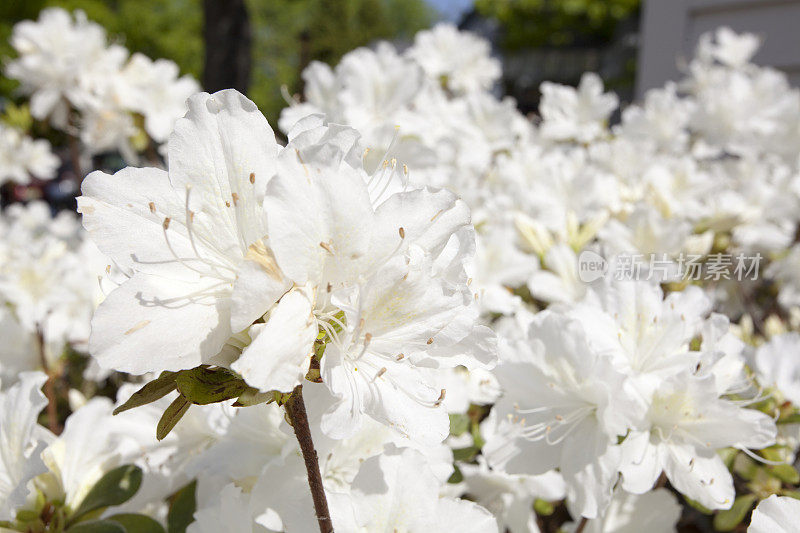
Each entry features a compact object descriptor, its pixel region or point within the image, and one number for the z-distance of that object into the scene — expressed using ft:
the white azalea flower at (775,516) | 0.92
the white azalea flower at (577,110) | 2.85
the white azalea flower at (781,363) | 1.36
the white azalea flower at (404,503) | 0.97
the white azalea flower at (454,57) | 3.27
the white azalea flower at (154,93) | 2.66
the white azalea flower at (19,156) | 3.93
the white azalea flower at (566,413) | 1.11
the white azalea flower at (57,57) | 2.69
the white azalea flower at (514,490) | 1.39
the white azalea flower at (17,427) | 1.06
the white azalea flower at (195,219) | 0.82
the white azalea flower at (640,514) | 1.31
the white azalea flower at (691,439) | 1.12
